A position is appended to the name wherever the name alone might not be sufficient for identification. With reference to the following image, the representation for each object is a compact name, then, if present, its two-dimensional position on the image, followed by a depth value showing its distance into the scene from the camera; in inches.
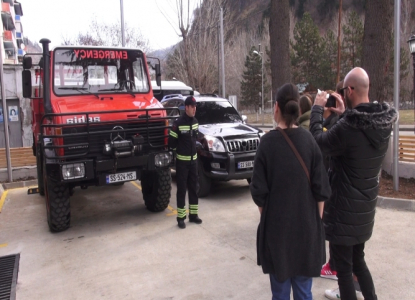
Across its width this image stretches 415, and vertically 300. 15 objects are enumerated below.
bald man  109.5
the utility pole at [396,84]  258.4
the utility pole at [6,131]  361.9
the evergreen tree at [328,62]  1689.2
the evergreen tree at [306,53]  1726.1
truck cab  209.5
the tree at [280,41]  379.2
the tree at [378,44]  306.0
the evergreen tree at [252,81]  2036.2
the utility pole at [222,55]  686.7
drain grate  154.3
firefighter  224.5
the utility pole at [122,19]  644.3
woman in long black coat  96.1
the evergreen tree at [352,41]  1534.2
